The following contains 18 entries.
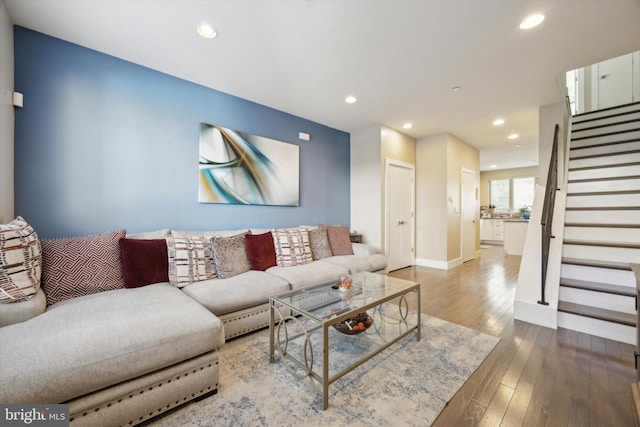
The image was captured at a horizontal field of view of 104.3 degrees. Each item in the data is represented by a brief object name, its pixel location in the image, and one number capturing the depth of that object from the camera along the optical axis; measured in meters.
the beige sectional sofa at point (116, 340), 1.06
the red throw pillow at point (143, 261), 2.06
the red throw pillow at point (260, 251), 2.74
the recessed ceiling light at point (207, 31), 2.04
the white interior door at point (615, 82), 4.54
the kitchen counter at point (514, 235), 6.16
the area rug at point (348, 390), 1.32
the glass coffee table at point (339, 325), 1.55
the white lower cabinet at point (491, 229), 8.28
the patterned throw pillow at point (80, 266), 1.74
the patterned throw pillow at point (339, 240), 3.61
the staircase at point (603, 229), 2.23
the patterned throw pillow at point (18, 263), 1.42
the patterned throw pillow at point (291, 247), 2.98
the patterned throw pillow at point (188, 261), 2.22
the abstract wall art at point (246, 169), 2.98
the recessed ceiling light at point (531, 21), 1.93
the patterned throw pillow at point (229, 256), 2.44
